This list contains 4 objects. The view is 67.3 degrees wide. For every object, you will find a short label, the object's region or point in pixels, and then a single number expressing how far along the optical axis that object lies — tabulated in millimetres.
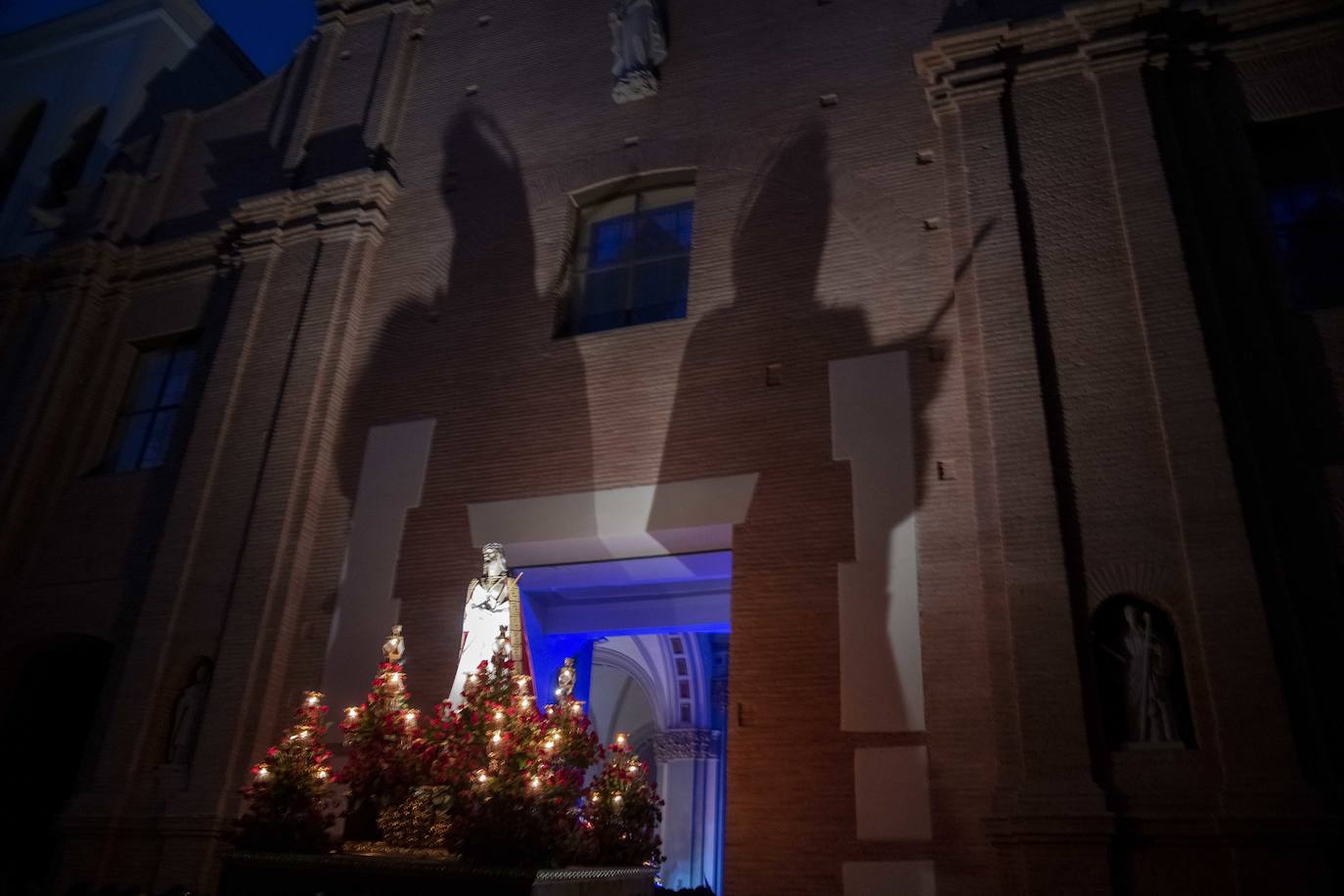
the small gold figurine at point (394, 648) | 8242
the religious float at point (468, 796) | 6141
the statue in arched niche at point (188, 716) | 9539
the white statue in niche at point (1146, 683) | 6656
